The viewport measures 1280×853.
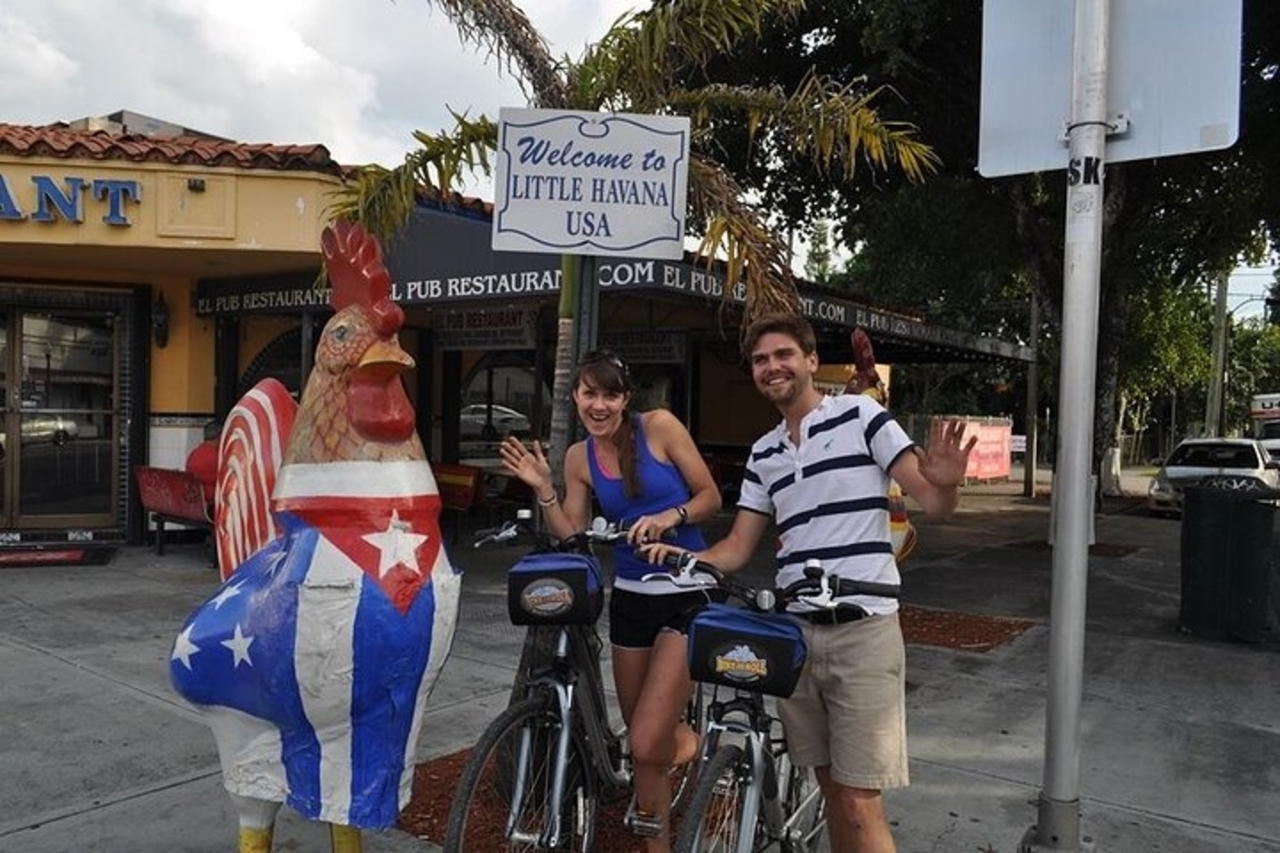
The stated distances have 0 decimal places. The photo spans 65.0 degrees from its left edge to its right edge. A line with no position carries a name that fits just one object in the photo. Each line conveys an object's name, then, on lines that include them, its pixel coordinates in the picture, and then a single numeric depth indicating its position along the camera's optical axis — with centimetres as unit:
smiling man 269
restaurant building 823
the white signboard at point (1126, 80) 290
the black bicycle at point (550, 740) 290
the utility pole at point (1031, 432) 1970
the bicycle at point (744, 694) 256
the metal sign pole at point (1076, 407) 310
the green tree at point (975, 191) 1002
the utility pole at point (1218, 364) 2706
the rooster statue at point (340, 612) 239
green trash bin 704
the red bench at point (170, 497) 888
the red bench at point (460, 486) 1054
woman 309
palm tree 448
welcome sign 368
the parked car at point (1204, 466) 1672
